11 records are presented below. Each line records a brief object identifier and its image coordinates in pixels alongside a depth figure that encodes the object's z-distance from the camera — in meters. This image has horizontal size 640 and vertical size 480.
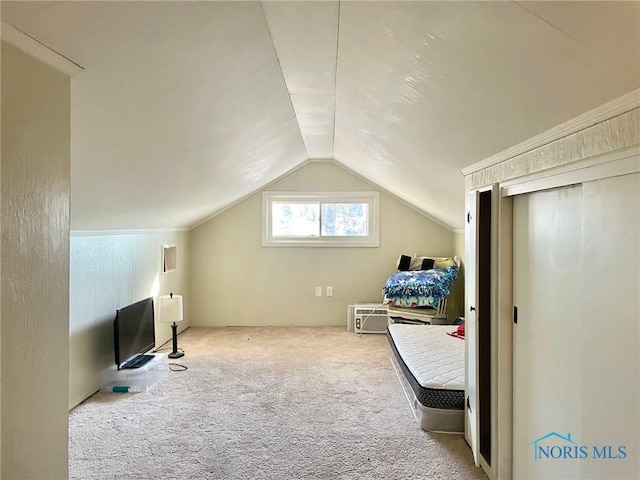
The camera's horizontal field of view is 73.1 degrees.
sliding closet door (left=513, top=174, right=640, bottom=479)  1.23
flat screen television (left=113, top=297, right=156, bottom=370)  3.31
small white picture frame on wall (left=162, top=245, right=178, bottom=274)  4.66
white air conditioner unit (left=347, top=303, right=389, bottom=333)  5.06
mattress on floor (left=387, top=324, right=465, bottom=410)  2.69
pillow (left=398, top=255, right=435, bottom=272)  5.18
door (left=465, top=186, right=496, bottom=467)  2.33
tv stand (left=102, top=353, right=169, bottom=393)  3.30
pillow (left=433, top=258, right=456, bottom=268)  5.12
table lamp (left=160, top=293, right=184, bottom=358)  4.20
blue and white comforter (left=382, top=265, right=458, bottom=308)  4.73
